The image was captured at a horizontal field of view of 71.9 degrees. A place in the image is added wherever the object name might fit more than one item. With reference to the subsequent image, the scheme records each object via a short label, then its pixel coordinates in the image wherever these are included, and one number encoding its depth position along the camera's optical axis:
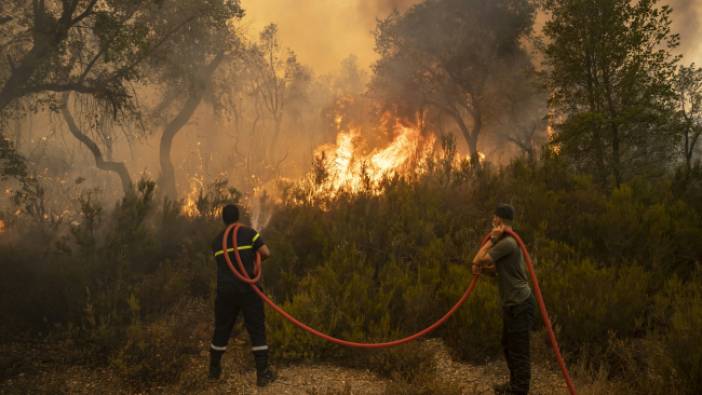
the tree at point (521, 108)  24.25
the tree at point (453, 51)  23.59
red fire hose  4.40
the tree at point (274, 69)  37.38
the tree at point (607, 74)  11.19
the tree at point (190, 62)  18.22
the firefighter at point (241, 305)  5.37
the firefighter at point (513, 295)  4.70
